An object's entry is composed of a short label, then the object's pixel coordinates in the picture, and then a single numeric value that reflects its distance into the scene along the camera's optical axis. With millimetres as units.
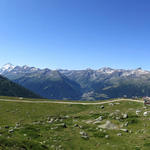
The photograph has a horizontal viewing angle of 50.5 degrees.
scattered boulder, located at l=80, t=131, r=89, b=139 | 30239
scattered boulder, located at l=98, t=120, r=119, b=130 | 36391
